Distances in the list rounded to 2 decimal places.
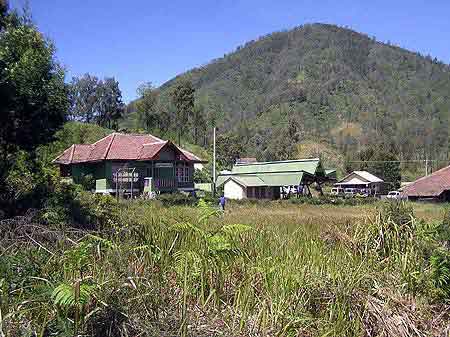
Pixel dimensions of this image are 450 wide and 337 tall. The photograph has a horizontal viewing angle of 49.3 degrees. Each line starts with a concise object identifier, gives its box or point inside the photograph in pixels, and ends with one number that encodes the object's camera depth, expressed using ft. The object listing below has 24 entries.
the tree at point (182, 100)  215.51
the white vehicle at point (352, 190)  229.25
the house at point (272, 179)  148.25
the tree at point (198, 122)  233.76
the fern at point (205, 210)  18.69
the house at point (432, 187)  130.11
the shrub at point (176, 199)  96.02
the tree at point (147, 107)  197.88
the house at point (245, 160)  249.92
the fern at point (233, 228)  16.81
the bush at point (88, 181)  116.16
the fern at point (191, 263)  15.49
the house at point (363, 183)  228.22
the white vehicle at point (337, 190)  238.09
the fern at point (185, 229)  17.89
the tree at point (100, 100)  231.09
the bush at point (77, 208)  30.73
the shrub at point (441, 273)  17.98
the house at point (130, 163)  119.24
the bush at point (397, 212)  24.14
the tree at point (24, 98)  33.91
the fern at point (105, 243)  14.39
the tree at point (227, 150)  261.75
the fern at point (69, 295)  10.78
